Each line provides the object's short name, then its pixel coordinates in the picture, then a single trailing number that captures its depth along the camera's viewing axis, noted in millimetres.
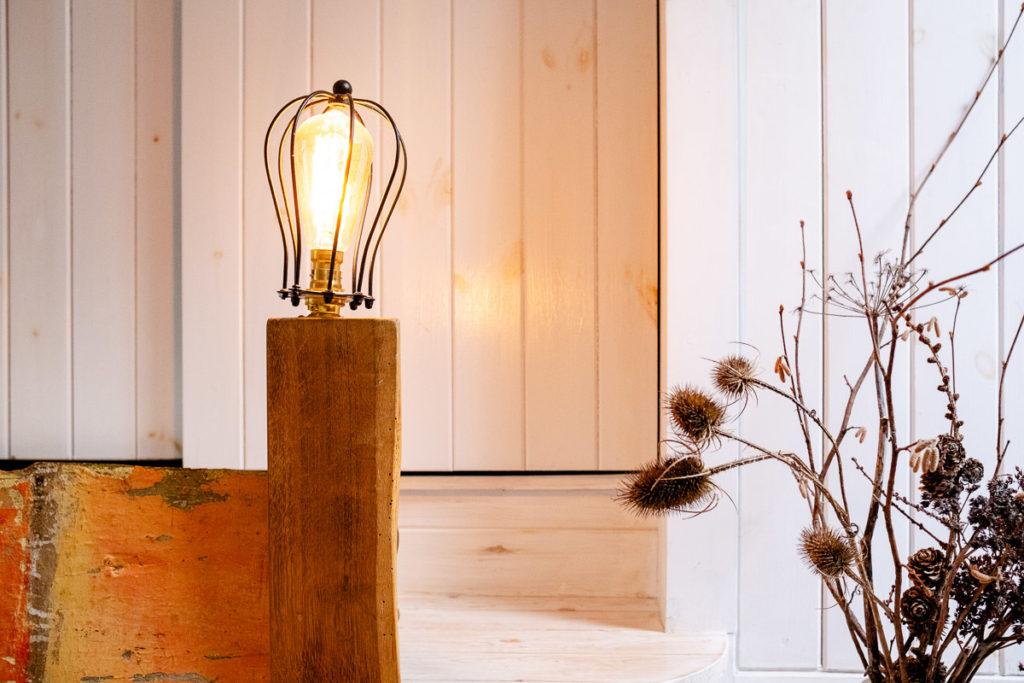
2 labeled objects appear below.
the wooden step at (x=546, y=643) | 876
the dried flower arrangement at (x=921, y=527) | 641
